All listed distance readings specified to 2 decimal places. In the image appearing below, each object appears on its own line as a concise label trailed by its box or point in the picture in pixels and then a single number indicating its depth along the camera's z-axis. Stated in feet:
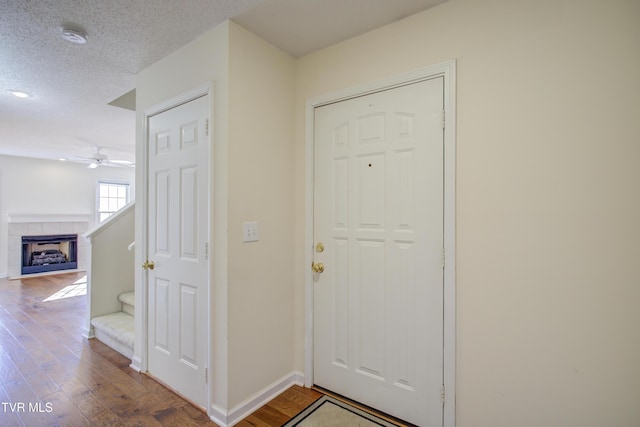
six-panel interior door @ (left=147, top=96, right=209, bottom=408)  6.61
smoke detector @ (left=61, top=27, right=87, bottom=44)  6.12
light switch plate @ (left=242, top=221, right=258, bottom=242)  6.38
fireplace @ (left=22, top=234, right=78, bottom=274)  20.51
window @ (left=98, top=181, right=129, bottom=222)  24.09
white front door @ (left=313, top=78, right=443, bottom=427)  5.74
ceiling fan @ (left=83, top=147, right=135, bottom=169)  17.92
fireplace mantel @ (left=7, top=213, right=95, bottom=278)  19.93
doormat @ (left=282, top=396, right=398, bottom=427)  6.00
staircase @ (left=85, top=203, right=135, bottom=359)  10.38
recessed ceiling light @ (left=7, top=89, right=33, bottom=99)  9.27
